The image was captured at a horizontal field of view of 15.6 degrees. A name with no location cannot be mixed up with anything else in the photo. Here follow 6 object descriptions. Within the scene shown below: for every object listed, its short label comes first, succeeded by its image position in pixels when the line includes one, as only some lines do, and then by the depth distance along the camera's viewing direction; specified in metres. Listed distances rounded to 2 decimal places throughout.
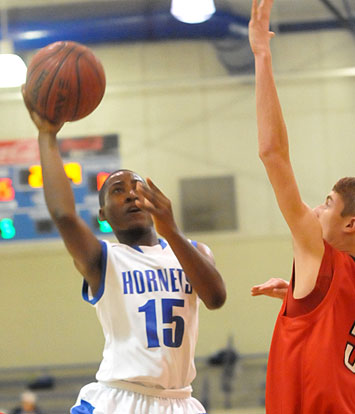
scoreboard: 19.80
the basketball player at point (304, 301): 4.55
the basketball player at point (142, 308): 5.70
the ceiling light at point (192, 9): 18.84
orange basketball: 5.39
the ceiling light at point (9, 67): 18.40
